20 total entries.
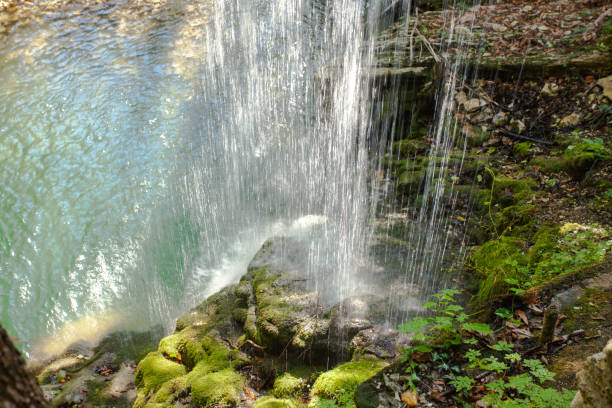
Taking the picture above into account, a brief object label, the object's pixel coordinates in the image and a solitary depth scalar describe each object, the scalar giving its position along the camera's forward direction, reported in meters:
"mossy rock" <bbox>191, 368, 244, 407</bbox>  3.07
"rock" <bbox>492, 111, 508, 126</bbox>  5.25
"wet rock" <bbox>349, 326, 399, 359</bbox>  3.08
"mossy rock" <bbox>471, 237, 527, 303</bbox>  2.82
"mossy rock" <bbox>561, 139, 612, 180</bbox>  3.73
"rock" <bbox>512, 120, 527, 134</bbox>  5.00
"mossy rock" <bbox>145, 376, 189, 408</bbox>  3.28
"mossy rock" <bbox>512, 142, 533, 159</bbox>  4.62
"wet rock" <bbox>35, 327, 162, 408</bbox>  3.95
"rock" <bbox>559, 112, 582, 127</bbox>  4.57
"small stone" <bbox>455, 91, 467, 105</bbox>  5.77
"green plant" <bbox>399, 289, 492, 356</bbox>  2.27
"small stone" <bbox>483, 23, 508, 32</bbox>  6.49
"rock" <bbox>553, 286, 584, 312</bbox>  2.30
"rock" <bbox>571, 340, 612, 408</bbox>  1.24
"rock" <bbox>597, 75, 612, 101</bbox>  4.48
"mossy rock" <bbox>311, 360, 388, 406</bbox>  2.58
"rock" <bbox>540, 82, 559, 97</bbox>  5.08
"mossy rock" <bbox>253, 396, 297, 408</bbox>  2.81
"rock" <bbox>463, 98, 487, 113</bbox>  5.58
